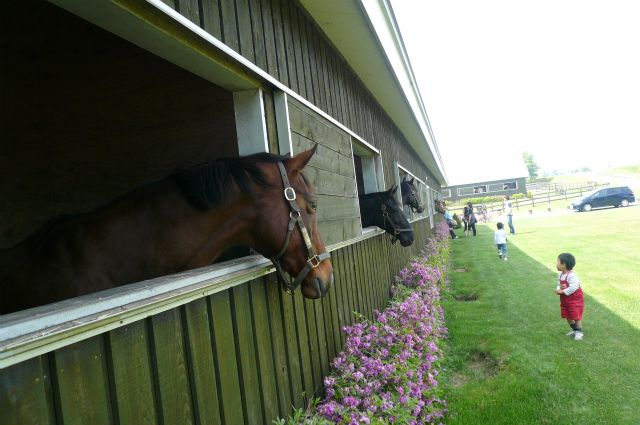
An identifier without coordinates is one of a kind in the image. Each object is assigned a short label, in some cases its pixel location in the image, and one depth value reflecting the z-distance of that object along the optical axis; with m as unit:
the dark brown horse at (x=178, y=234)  1.89
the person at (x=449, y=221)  22.25
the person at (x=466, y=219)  22.30
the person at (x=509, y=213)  19.27
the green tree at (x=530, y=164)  111.23
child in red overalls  5.29
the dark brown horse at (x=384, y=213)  5.65
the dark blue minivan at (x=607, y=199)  30.50
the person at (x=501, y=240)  11.94
